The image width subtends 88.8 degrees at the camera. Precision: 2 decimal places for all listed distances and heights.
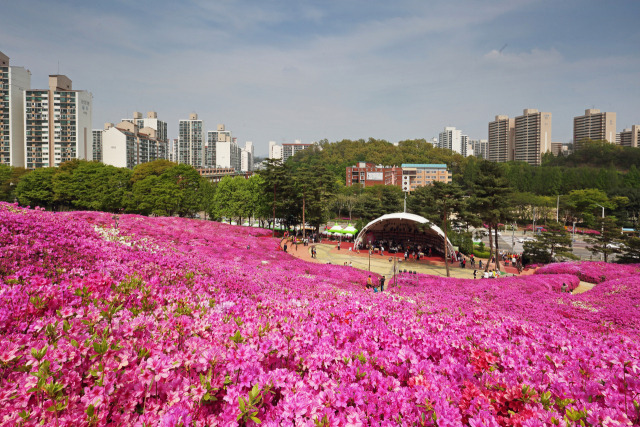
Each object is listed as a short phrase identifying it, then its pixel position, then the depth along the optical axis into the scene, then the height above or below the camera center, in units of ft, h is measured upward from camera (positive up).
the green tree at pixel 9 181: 202.59 +11.65
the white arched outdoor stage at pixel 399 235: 126.82 -12.31
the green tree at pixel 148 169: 195.72 +20.08
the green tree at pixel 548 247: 106.01 -13.26
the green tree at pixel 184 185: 161.68 +8.77
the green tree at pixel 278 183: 143.64 +9.02
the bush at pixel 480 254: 139.95 -20.24
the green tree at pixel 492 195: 94.89 +3.61
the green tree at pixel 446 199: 89.35 +2.10
